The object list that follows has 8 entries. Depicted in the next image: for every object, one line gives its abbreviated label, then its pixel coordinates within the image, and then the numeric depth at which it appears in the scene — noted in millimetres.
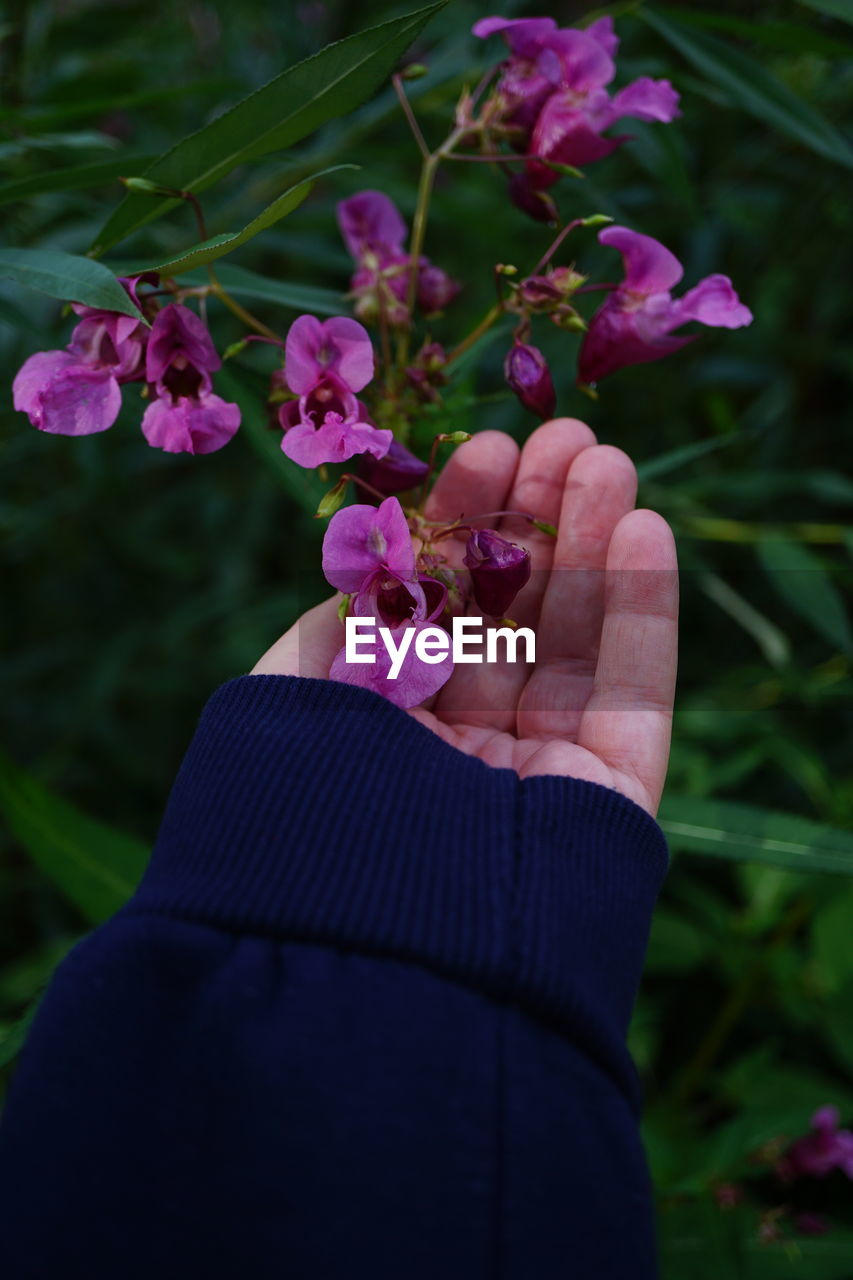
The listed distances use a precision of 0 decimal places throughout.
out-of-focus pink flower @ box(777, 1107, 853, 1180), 447
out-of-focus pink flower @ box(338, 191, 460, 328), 365
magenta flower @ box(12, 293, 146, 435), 320
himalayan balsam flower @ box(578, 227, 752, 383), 344
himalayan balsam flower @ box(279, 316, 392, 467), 315
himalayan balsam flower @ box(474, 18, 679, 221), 354
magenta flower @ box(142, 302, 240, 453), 317
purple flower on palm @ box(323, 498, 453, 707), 312
